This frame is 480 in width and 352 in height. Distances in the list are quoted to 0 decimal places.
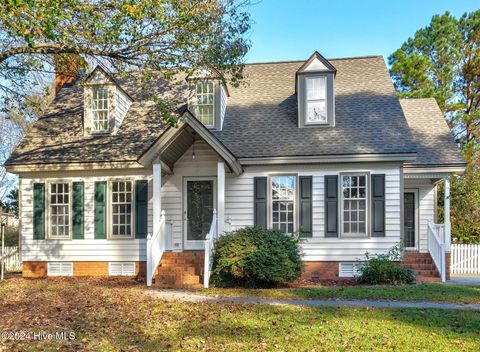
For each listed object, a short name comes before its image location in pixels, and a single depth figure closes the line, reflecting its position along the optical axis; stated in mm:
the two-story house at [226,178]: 12250
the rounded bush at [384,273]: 11141
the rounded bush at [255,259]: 10398
